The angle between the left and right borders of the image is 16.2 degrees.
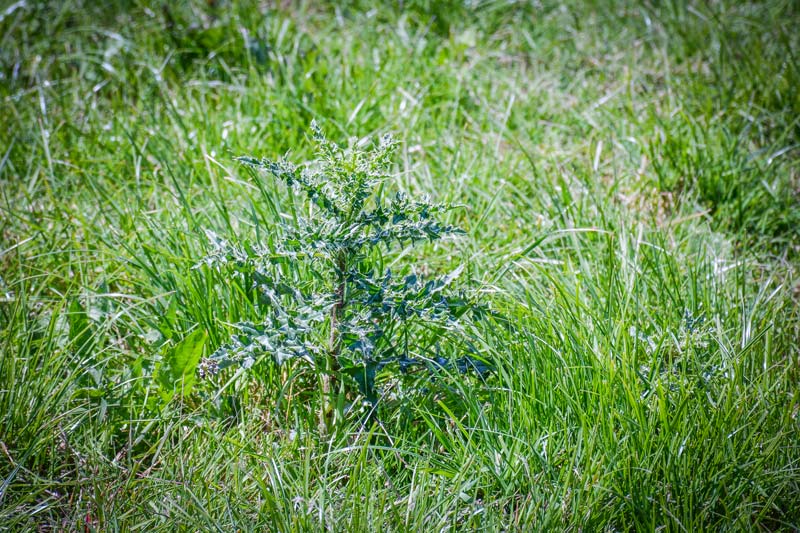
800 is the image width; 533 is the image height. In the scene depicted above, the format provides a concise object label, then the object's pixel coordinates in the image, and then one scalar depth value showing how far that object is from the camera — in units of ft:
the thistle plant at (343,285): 11.71
